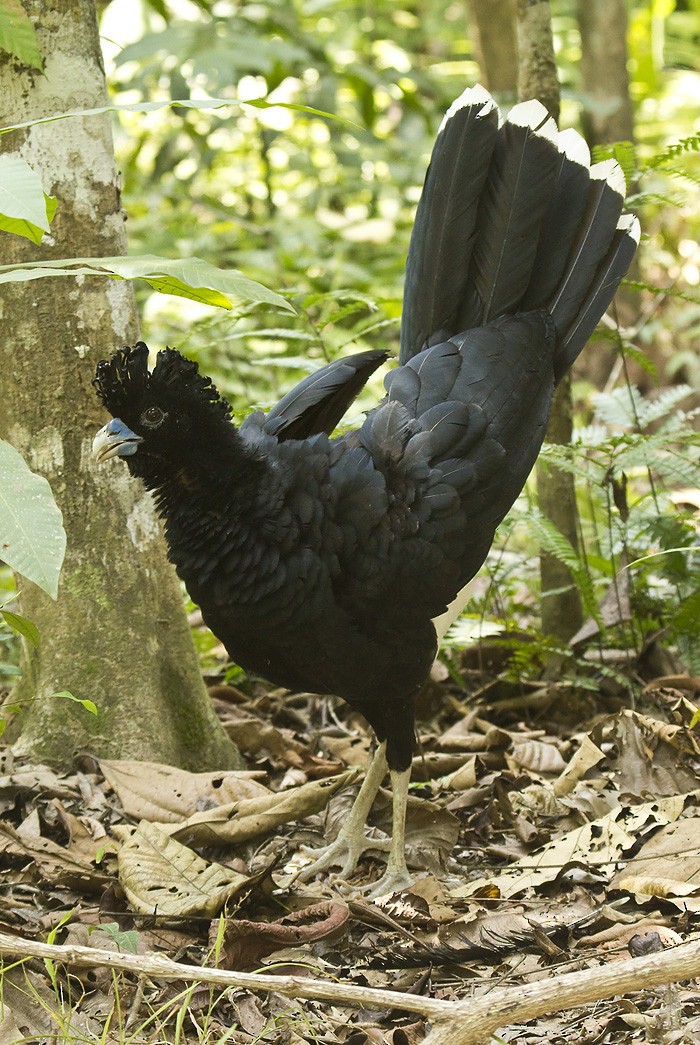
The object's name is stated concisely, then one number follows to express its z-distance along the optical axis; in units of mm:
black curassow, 3312
